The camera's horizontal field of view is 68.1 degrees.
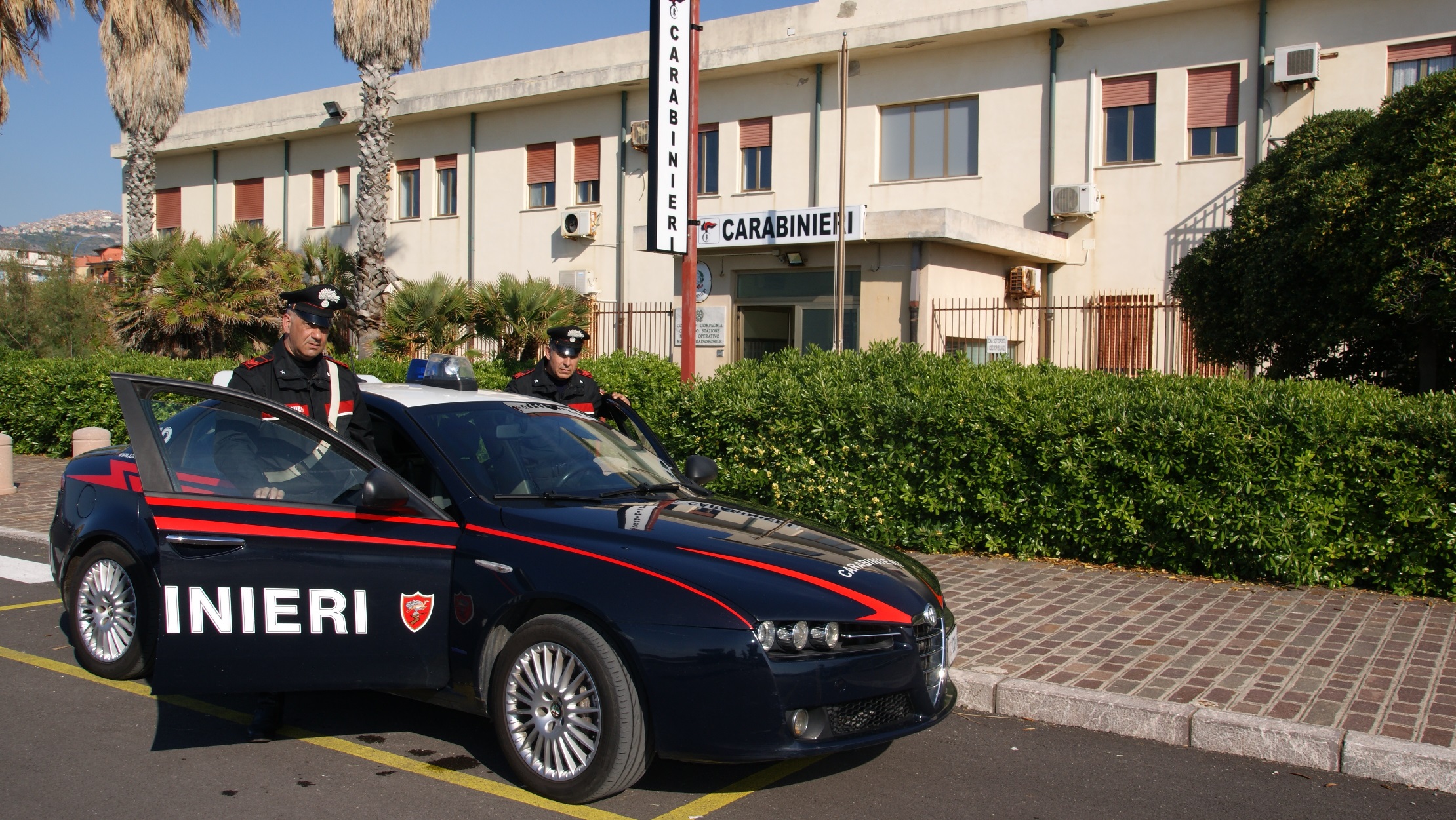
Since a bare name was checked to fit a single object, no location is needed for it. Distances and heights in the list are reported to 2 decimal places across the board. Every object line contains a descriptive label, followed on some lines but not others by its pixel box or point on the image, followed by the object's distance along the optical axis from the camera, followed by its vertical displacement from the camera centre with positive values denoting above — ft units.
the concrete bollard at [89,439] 42.55 -2.42
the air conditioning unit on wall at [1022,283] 60.80 +5.89
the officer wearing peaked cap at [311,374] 17.07 +0.09
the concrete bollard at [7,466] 39.88 -3.32
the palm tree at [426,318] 49.01 +2.91
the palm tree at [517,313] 50.06 +3.23
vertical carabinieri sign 34.63 +8.44
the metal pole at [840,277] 52.65 +5.38
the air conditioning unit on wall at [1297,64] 54.49 +16.56
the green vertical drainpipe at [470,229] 84.74 +11.98
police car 12.62 -2.66
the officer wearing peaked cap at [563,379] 24.76 +0.07
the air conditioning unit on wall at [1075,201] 60.75 +10.55
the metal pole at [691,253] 33.17 +4.14
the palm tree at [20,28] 69.82 +23.01
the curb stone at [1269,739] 15.31 -5.09
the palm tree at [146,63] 75.15 +22.59
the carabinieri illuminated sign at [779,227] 53.52 +8.11
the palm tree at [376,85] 61.11 +17.68
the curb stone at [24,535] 32.48 -4.81
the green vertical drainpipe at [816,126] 69.41 +16.73
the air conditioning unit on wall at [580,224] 77.87 +11.44
